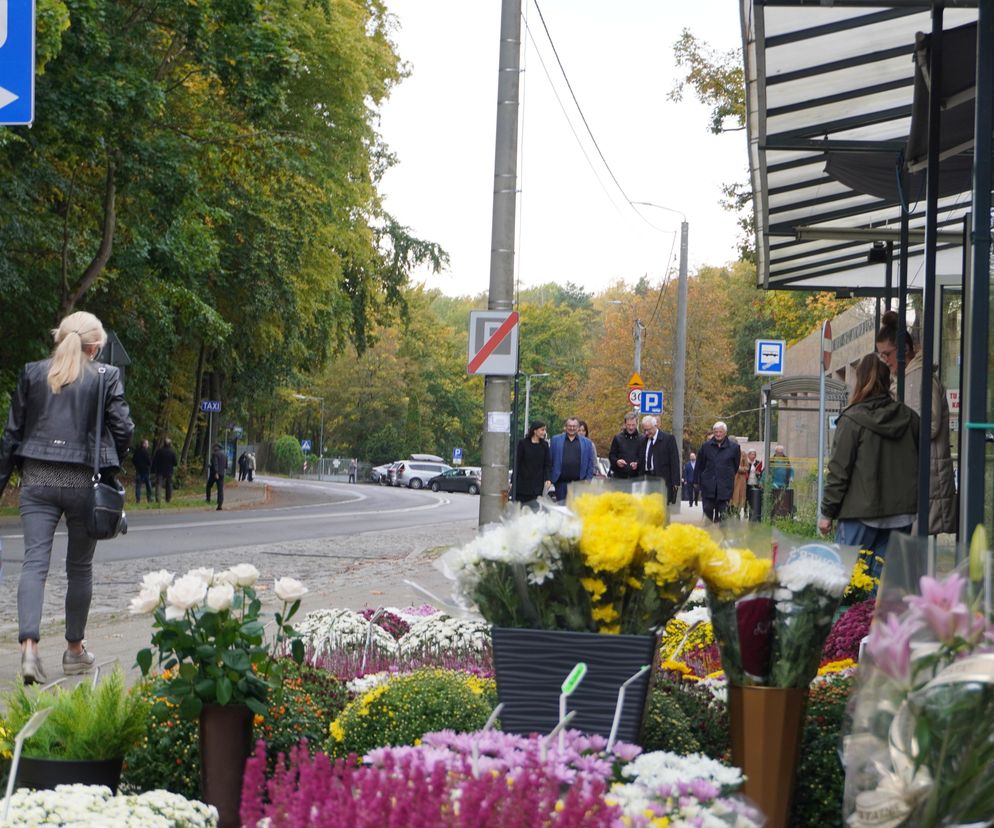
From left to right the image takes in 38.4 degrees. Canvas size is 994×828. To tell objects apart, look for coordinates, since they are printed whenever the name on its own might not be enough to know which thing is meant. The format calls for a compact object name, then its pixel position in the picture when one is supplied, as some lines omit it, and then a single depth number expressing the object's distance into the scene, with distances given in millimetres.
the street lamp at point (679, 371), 31422
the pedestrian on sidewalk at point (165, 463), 39219
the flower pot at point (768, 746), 3344
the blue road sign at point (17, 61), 6004
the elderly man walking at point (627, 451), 18266
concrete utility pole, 13516
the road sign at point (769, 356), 20688
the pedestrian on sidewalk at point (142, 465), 38375
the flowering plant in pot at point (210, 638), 3928
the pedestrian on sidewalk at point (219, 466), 37406
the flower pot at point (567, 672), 3326
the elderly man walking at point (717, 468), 19906
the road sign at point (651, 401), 33781
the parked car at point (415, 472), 84875
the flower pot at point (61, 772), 3928
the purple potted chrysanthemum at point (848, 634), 6004
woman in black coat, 16922
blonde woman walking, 7172
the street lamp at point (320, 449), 105438
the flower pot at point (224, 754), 3834
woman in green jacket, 8148
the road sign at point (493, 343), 13484
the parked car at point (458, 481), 79750
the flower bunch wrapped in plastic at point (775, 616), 3350
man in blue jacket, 17422
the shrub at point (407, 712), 4082
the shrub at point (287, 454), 102688
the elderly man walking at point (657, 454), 18203
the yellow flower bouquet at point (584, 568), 3264
